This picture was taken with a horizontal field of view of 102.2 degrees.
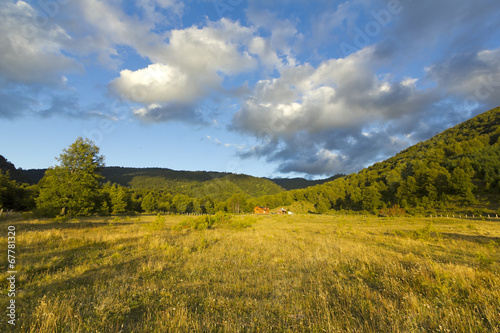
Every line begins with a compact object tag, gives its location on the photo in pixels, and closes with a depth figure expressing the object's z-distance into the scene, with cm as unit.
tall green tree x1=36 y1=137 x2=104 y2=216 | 2725
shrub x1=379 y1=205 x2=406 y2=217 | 5978
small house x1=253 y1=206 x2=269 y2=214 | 12350
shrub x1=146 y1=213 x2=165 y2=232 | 2574
